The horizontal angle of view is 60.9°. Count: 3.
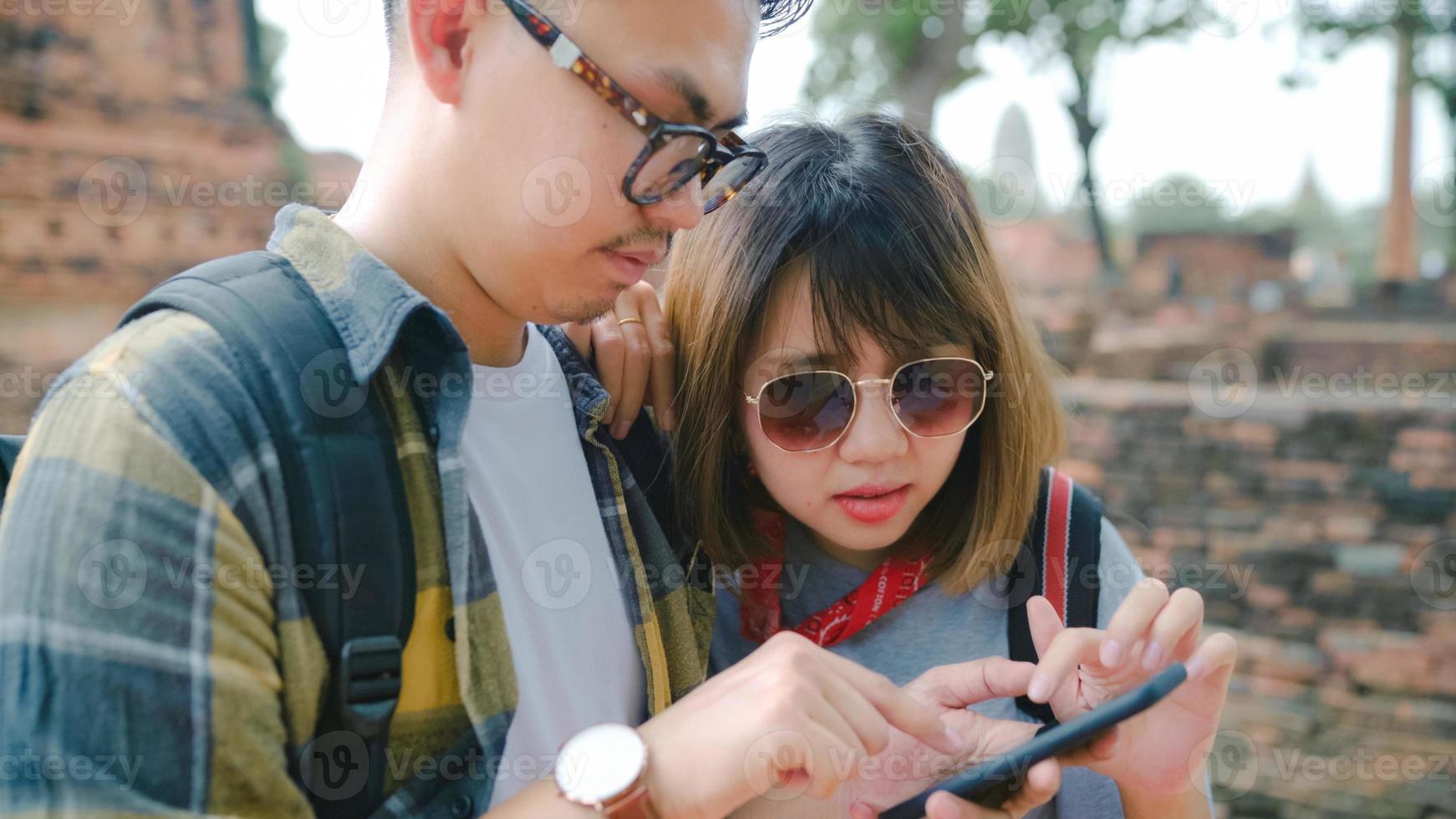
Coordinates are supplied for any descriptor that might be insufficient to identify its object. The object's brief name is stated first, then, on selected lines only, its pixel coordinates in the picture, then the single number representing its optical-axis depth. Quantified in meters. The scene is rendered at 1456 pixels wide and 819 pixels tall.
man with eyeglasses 0.43
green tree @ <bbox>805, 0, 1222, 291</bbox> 8.95
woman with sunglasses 0.68
